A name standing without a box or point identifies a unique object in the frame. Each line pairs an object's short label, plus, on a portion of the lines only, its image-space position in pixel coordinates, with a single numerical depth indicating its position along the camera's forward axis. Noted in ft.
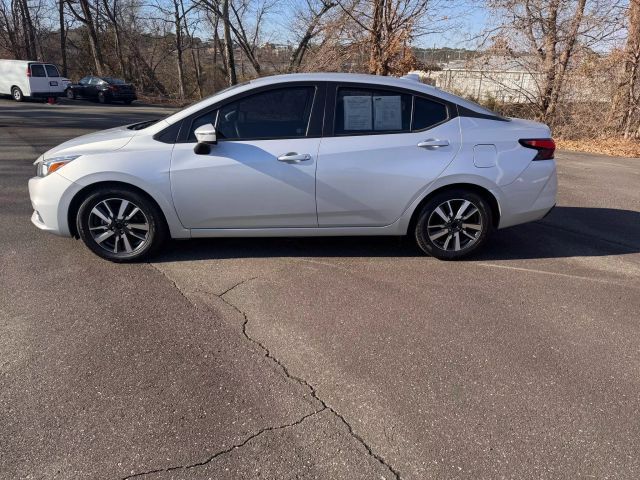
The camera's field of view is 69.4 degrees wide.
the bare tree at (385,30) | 47.75
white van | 72.74
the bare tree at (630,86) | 40.63
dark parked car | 81.87
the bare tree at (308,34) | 56.68
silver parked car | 13.05
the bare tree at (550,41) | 42.47
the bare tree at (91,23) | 101.50
